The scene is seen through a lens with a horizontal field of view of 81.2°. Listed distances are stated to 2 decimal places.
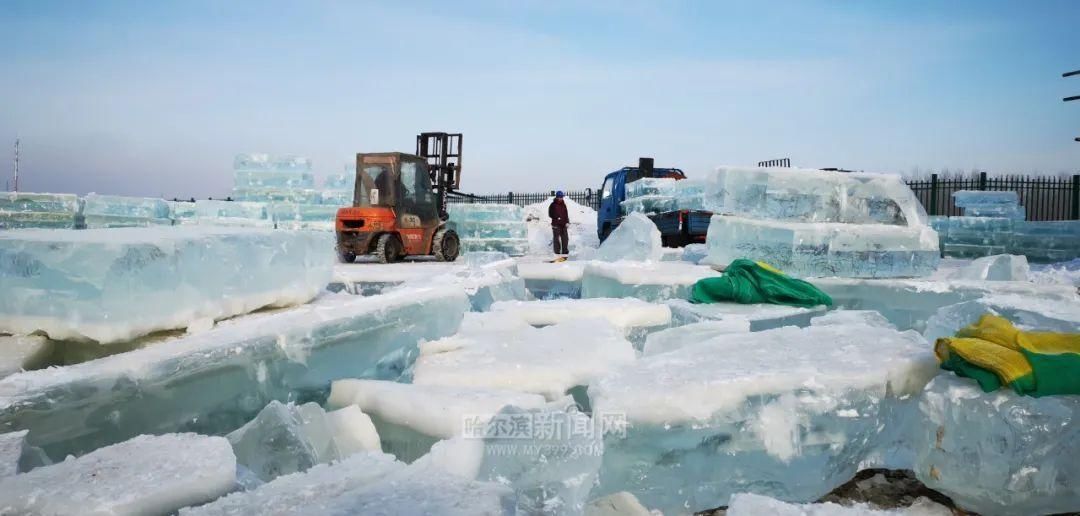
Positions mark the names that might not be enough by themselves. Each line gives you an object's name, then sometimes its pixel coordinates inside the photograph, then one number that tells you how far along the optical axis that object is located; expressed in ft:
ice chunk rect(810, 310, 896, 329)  12.06
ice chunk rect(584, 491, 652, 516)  7.42
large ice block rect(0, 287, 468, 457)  6.84
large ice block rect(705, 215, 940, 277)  21.33
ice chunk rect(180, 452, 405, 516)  4.82
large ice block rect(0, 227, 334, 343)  9.12
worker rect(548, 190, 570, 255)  47.48
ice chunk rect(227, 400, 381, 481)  6.82
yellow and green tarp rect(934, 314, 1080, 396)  7.22
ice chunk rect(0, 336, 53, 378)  8.45
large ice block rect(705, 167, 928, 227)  22.67
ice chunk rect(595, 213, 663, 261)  29.25
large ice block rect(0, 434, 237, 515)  4.86
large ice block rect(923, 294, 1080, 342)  11.75
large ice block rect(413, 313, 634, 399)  9.00
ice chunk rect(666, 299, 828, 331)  14.15
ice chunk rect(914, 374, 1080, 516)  7.09
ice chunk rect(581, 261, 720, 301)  18.51
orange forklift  35.27
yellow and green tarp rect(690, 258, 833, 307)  16.65
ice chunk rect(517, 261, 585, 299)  23.44
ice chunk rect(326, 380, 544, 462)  7.09
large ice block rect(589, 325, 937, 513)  7.30
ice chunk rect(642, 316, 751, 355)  10.96
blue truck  42.47
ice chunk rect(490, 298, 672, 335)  13.97
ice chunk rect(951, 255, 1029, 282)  23.09
